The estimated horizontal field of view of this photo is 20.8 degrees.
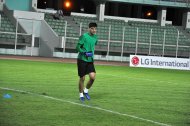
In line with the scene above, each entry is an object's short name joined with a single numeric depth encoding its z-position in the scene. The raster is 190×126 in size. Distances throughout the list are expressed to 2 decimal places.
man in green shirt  14.12
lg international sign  35.31
